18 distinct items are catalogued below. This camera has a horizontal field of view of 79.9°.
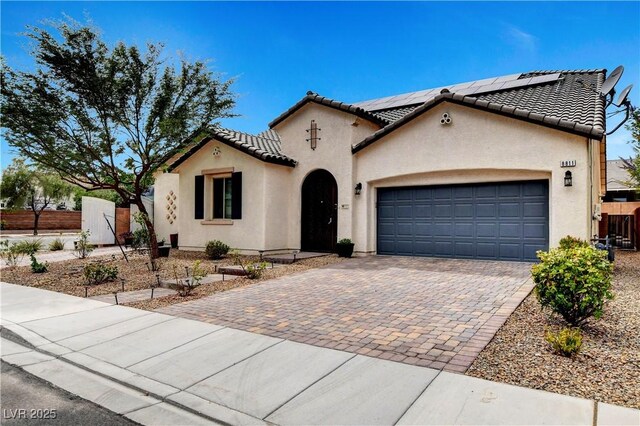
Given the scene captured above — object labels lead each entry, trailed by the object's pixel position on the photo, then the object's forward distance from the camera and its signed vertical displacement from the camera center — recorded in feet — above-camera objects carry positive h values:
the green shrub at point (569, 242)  26.76 -1.38
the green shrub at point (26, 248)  42.04 -2.88
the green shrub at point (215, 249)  42.49 -3.04
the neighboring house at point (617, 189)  84.28 +7.48
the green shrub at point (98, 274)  29.32 -4.04
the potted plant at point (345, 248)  40.68 -2.72
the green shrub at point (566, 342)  13.09 -4.16
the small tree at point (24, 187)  96.78 +9.32
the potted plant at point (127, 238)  57.44 -2.44
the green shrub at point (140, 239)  45.14 -2.08
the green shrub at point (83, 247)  43.95 -2.94
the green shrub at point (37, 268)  35.12 -4.24
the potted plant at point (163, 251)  45.24 -3.46
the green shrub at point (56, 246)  55.86 -3.58
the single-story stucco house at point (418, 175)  33.09 +4.97
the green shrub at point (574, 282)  15.20 -2.42
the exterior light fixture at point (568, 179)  31.42 +3.64
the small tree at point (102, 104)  35.37 +11.85
